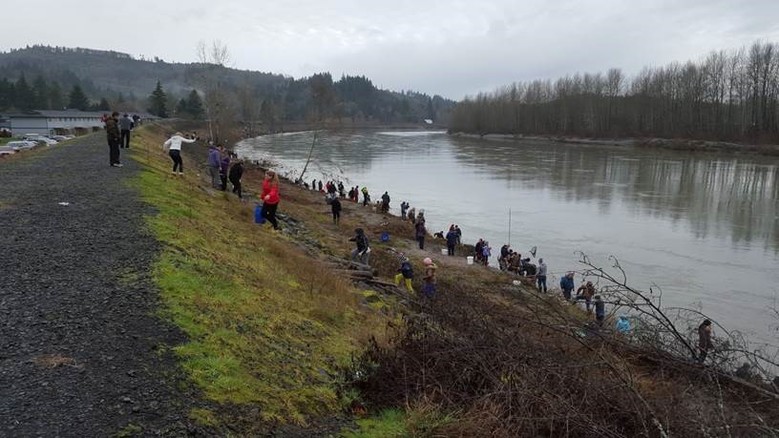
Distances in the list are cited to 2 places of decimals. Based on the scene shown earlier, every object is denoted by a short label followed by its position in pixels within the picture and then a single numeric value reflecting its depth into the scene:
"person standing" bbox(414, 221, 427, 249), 23.91
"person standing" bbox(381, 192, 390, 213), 32.22
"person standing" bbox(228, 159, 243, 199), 19.31
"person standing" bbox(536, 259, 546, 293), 18.44
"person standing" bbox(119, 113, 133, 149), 22.02
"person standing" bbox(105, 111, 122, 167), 16.77
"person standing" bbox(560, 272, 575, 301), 15.71
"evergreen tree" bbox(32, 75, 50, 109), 94.82
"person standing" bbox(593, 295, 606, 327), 9.67
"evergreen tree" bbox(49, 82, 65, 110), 105.18
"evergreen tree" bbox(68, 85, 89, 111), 103.06
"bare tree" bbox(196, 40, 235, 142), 54.59
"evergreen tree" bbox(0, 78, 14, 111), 88.94
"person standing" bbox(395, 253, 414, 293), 14.32
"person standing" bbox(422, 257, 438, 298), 12.80
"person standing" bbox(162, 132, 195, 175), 17.81
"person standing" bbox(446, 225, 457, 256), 23.22
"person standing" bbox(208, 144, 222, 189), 19.64
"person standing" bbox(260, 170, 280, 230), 13.86
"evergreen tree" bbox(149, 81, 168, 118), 108.69
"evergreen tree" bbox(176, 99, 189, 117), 113.12
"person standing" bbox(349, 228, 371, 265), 15.02
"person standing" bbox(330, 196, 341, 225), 25.62
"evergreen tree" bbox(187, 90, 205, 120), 109.50
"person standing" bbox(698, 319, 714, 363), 5.28
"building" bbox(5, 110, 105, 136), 68.06
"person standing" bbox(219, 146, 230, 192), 20.61
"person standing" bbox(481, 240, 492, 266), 22.48
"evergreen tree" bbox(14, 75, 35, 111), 90.08
